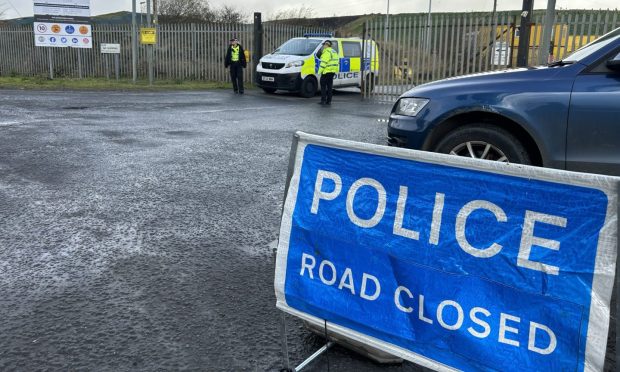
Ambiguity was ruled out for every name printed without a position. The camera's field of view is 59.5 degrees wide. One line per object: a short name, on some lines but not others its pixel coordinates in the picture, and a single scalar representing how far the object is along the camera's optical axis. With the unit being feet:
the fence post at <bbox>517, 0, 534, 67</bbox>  47.14
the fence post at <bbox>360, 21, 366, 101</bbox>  57.26
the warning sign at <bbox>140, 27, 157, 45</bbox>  60.49
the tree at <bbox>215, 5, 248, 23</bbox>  124.16
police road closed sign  6.07
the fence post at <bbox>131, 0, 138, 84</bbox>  59.56
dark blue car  13.41
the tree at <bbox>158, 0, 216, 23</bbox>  127.91
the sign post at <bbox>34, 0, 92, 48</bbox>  65.05
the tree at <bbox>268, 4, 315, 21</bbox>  147.24
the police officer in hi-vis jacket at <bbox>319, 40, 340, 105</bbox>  49.96
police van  56.90
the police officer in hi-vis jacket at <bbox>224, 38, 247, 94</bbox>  58.59
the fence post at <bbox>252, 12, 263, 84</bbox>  68.33
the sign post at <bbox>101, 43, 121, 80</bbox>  69.67
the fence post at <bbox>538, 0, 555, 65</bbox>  33.29
